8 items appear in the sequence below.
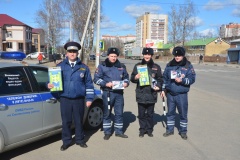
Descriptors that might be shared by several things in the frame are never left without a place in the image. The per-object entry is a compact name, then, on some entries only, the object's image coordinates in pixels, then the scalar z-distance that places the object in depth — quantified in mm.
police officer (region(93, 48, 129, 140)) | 3765
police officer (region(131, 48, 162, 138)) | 3898
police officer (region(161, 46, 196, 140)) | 3797
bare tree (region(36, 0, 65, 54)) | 29551
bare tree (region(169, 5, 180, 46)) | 46239
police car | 2821
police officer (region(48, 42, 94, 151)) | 3268
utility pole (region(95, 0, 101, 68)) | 13806
